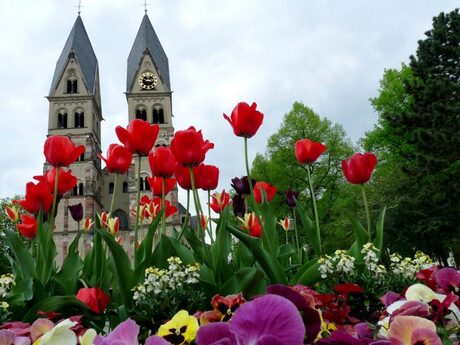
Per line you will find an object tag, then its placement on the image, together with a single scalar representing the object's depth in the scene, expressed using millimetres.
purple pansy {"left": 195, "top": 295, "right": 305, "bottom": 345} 624
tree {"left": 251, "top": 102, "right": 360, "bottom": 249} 20266
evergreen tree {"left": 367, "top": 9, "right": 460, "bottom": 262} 14180
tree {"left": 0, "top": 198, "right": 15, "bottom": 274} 27712
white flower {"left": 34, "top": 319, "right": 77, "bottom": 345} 918
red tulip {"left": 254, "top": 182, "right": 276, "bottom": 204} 3391
